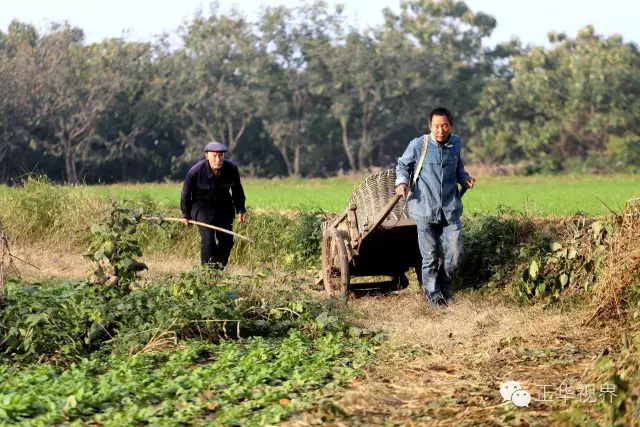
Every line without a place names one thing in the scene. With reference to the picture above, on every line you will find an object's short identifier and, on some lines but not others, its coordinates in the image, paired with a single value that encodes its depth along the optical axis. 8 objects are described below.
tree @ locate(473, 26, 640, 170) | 92.37
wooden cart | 16.99
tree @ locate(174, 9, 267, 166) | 95.37
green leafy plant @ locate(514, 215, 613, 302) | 16.30
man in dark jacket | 19.89
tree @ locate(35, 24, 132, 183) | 87.00
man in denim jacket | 16.34
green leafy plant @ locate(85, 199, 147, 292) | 14.54
